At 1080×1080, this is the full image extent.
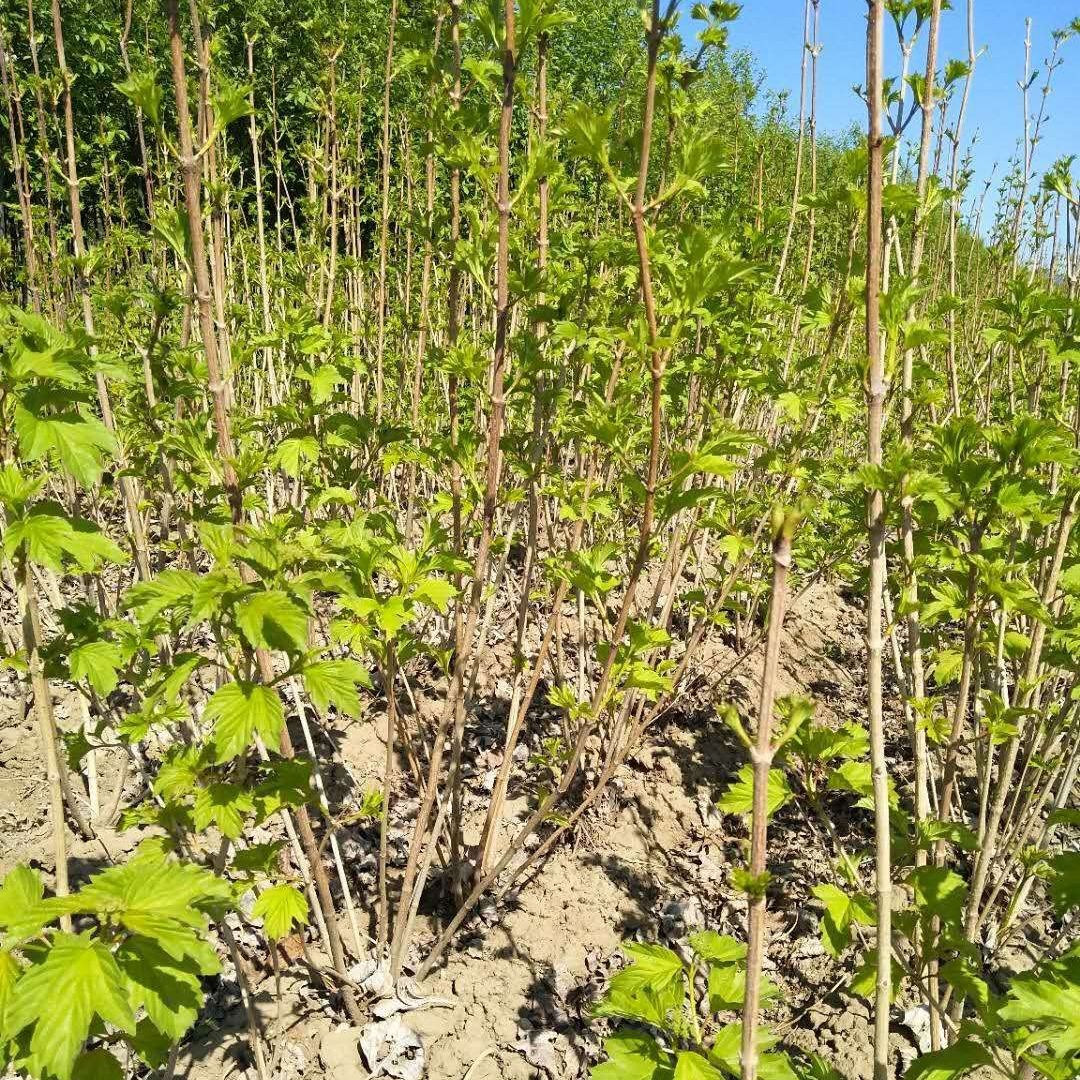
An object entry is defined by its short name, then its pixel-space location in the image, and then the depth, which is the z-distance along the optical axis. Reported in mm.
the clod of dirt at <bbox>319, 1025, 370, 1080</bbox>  2217
